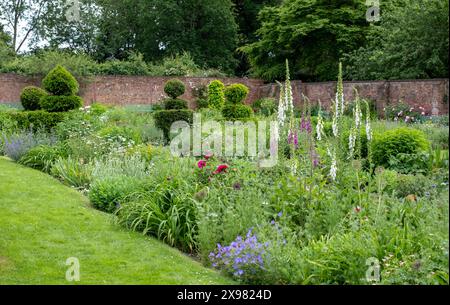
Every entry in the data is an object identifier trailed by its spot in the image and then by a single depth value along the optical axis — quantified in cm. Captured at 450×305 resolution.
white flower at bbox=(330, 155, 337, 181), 537
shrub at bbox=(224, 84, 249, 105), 1705
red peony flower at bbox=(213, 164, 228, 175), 638
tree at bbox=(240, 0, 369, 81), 2530
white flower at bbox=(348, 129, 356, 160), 549
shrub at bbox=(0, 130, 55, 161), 1070
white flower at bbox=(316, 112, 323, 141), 569
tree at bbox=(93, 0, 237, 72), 3144
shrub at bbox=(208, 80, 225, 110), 2058
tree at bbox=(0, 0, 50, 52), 3466
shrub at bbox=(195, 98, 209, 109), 2364
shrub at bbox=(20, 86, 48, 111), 1412
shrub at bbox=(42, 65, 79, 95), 1379
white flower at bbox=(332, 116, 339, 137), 554
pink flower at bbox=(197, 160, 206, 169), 672
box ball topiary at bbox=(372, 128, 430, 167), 929
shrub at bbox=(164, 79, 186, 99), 1619
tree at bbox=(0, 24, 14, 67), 2393
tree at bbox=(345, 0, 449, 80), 1962
